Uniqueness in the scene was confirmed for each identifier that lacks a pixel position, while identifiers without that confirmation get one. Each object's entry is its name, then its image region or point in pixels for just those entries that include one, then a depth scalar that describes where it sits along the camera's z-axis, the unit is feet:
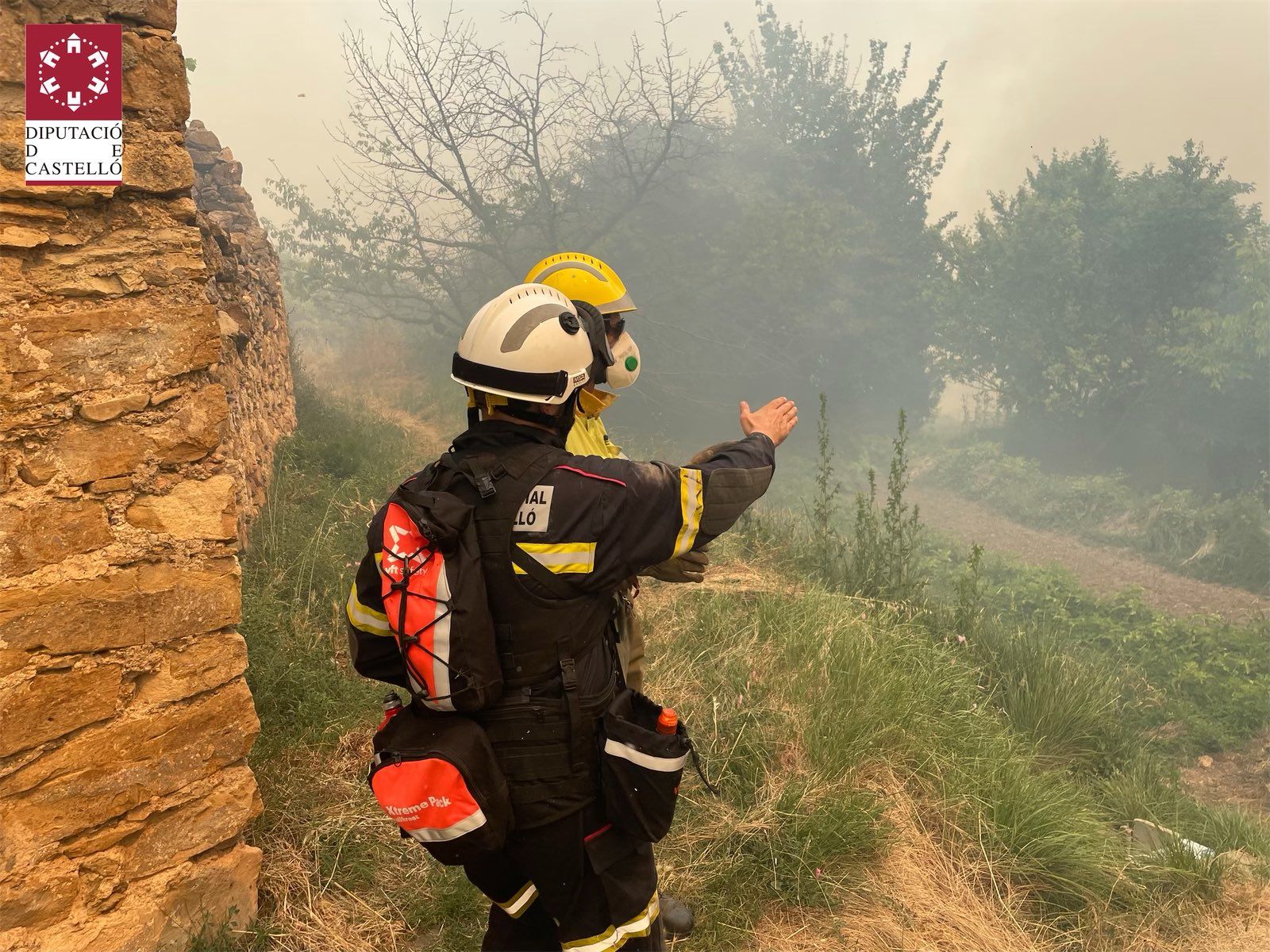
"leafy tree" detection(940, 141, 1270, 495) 63.77
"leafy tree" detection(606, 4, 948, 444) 71.26
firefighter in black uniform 5.61
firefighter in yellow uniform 8.55
